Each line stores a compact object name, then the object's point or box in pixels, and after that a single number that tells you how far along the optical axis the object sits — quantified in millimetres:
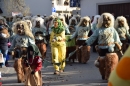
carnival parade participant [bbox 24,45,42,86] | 7051
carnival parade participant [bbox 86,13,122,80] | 7586
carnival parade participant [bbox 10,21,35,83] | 7598
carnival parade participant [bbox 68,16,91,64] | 11383
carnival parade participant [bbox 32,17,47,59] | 11344
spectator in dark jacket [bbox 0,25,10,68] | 10714
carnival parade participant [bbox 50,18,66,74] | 9398
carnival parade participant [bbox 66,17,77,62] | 12031
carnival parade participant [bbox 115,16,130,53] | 10117
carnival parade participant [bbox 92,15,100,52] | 13628
